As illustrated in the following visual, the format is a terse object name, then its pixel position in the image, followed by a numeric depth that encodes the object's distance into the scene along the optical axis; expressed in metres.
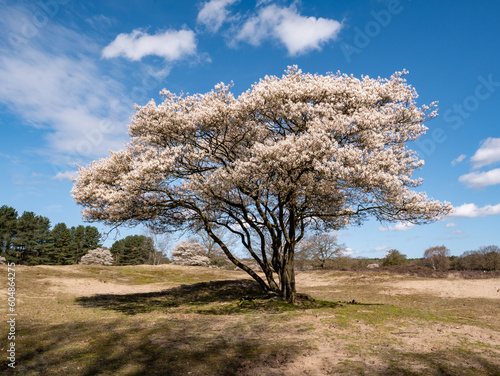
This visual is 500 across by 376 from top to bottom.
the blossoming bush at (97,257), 78.94
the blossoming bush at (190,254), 70.62
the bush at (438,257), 65.19
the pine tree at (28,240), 74.81
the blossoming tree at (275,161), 15.49
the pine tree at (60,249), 78.75
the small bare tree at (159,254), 89.33
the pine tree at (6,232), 73.44
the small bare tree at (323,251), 66.44
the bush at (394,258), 60.78
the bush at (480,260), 51.50
